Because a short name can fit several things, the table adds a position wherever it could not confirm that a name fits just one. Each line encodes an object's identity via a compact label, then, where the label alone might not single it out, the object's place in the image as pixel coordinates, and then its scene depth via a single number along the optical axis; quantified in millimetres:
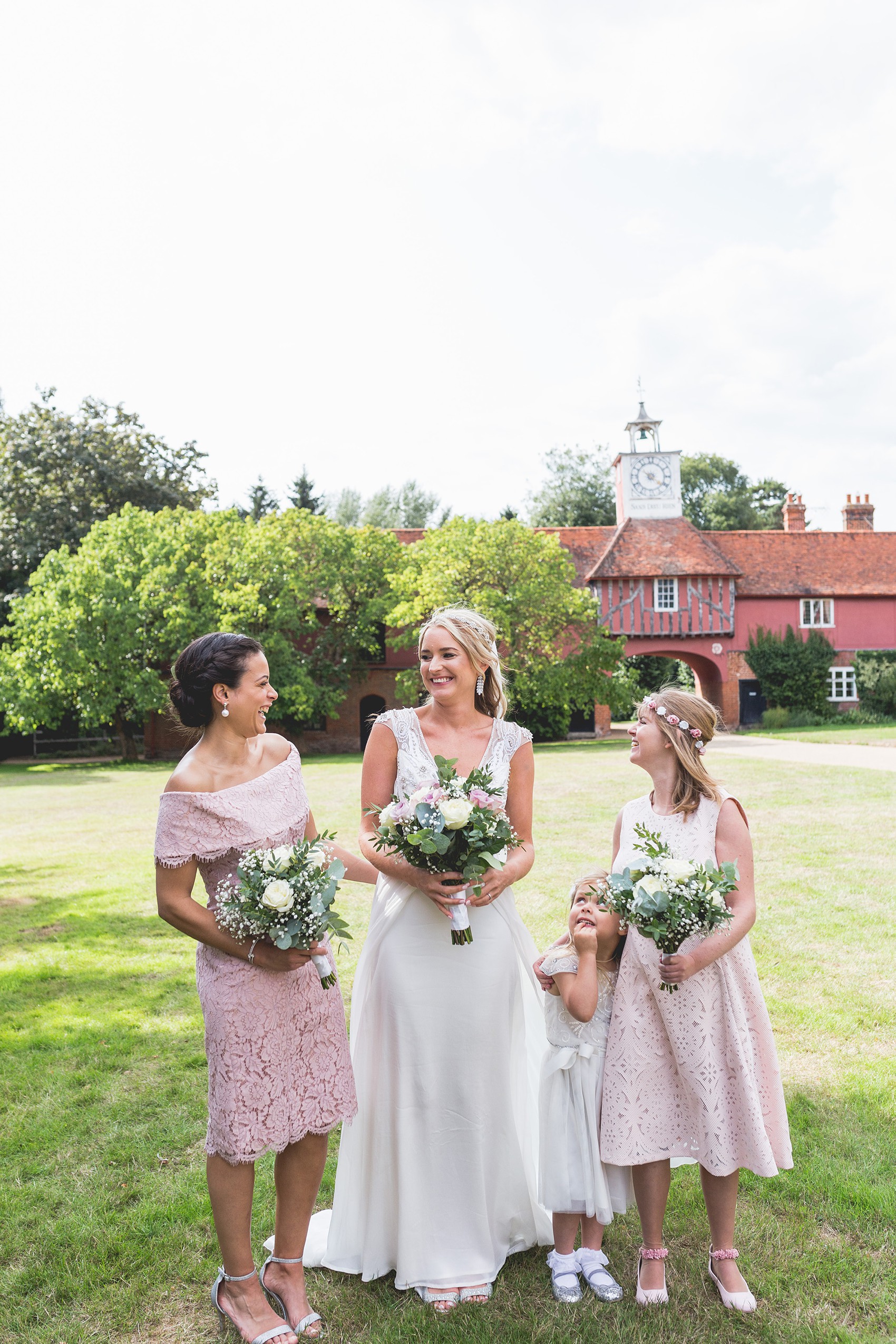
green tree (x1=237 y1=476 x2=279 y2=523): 52906
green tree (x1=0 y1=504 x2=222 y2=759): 29938
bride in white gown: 3330
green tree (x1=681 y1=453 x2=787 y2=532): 63094
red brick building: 38531
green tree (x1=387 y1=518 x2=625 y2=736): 31594
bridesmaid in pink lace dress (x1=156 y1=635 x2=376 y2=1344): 2957
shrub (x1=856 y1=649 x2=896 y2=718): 38969
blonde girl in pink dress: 3230
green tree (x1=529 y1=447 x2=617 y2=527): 63281
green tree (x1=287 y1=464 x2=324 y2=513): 51750
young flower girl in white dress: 3301
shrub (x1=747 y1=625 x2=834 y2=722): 39062
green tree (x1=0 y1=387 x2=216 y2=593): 37938
